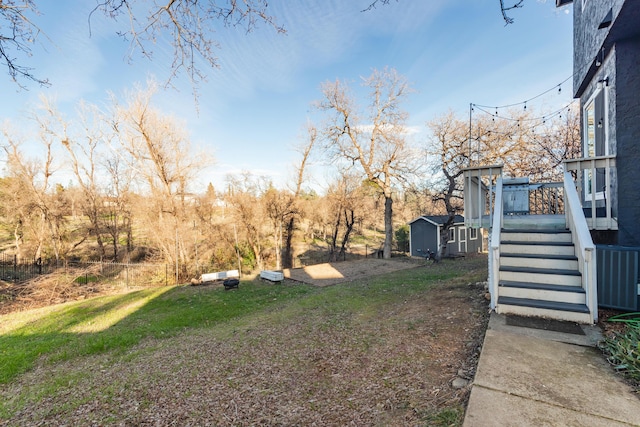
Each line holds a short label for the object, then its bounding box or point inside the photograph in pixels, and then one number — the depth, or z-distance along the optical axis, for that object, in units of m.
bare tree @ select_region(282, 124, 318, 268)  17.73
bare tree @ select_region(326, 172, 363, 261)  18.23
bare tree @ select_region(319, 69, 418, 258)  15.74
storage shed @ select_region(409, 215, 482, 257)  18.52
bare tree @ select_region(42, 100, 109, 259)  15.20
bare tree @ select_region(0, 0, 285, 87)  2.25
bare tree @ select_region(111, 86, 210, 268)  13.07
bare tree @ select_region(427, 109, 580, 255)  12.40
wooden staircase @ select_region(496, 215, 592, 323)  3.60
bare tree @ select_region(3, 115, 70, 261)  14.75
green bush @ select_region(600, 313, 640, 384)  2.29
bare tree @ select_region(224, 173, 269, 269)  16.50
